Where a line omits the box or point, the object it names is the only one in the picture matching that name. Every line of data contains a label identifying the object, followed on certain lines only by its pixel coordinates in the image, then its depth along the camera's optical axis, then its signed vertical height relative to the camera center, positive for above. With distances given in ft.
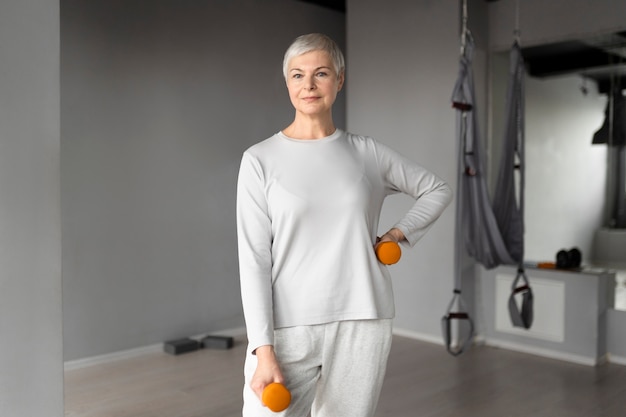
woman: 4.38 -0.52
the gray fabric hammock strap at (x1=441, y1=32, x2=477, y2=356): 10.95 +0.63
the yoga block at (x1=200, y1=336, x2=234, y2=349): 13.85 -3.38
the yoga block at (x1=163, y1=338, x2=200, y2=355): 13.47 -3.39
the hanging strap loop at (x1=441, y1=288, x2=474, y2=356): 10.85 -2.36
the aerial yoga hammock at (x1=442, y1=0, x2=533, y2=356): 11.08 -0.21
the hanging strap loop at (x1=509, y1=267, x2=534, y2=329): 11.87 -2.27
